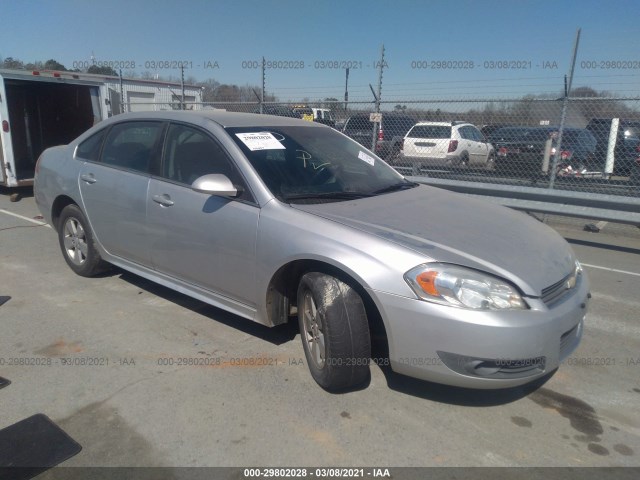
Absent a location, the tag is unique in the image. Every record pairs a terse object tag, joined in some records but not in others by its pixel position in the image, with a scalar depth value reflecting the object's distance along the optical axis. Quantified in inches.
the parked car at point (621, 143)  405.7
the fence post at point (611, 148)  383.9
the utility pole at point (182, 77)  492.0
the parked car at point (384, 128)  517.5
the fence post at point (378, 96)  358.3
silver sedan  106.0
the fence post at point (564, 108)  304.5
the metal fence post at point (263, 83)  426.0
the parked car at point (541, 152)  406.9
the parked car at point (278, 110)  453.3
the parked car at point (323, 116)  549.2
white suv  518.3
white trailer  355.3
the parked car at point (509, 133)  481.7
